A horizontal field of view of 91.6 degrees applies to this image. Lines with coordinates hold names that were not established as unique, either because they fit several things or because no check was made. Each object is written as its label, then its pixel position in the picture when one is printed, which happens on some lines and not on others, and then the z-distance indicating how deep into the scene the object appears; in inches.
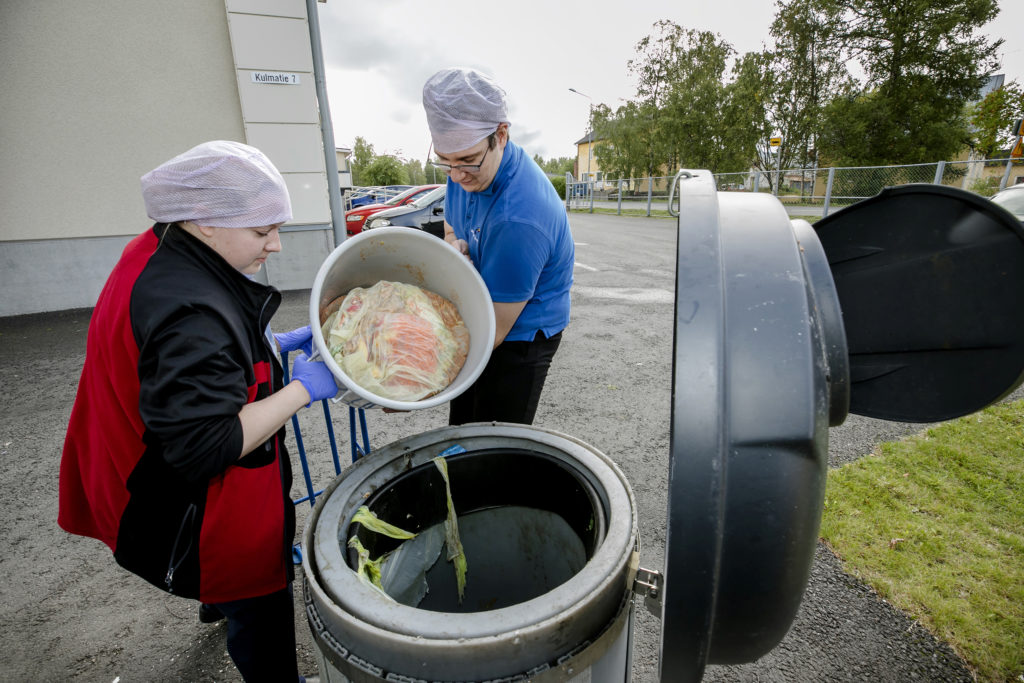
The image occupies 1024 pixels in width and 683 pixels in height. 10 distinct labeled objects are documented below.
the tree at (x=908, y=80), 884.0
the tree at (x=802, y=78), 992.2
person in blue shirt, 69.7
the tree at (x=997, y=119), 968.9
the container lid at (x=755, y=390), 33.5
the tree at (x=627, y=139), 1300.4
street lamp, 2501.2
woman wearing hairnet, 46.6
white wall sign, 268.5
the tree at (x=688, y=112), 1163.3
